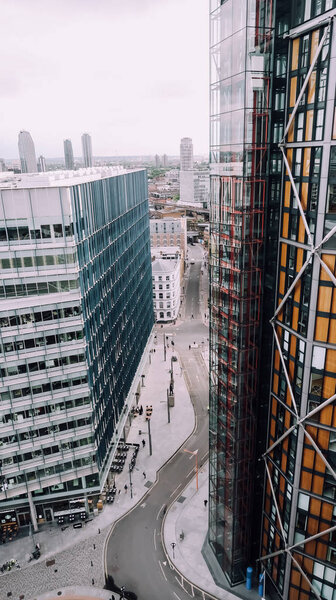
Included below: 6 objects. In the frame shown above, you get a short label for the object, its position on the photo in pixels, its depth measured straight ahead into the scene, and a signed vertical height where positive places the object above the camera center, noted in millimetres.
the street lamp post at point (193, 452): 74594 -50322
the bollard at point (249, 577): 50000 -48309
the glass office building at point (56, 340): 47344 -21288
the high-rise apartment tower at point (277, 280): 32544 -10705
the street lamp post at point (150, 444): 74250 -48322
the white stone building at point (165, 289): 132125 -38944
